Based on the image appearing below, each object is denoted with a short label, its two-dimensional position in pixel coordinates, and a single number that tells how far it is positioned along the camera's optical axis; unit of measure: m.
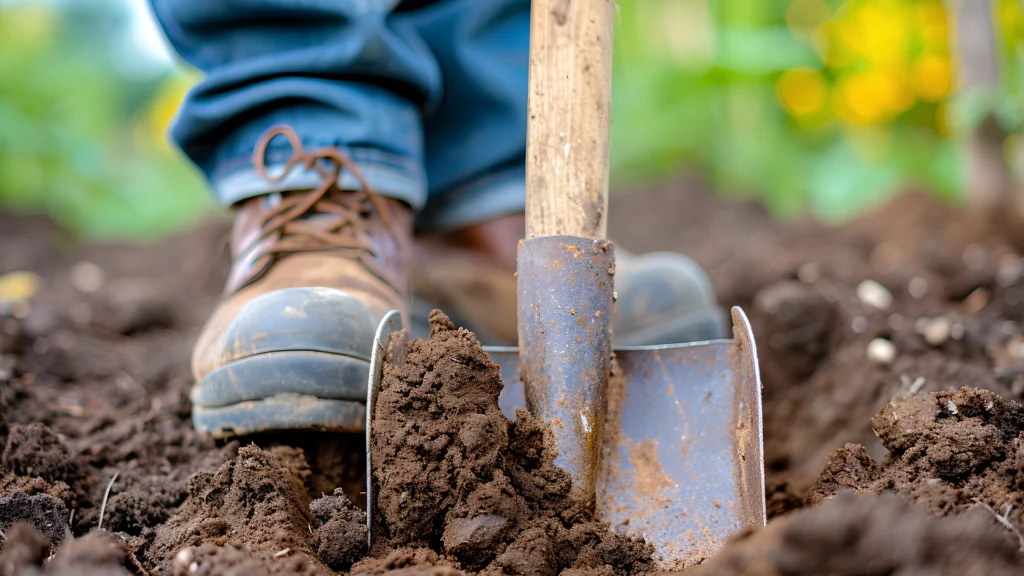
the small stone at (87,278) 2.79
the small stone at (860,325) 1.61
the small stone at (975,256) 1.90
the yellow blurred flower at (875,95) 3.86
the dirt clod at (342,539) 1.32
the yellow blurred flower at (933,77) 3.77
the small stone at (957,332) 1.54
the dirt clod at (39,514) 1.34
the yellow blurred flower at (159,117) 5.16
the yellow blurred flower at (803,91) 4.18
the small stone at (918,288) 1.76
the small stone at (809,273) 1.95
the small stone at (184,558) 1.28
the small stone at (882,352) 1.54
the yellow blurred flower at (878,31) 3.69
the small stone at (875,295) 1.72
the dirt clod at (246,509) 1.32
